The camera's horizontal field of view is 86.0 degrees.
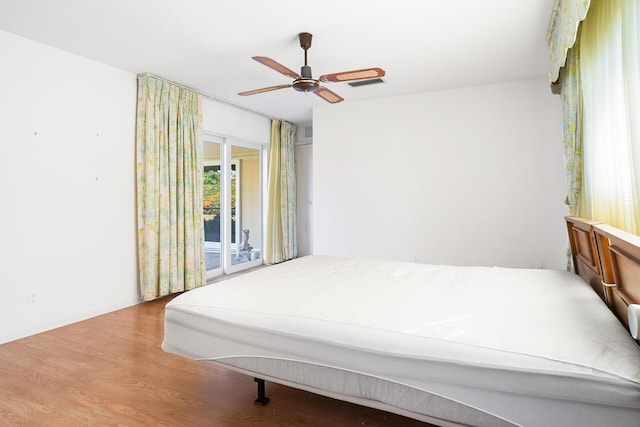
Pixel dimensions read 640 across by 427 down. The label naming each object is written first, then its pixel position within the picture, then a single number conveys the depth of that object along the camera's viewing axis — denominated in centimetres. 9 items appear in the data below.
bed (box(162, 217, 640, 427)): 107
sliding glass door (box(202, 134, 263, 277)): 495
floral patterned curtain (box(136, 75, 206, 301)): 376
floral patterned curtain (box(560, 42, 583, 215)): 263
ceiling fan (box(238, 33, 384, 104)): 257
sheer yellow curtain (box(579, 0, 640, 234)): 156
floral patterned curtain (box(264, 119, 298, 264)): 586
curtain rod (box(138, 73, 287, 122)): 391
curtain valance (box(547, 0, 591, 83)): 194
